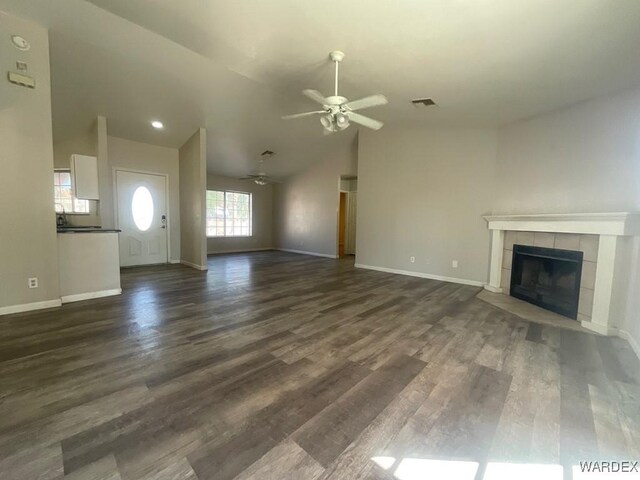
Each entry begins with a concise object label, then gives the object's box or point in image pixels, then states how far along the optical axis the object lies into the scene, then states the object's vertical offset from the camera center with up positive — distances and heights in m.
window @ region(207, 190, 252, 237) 8.60 +0.12
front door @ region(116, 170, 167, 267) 6.04 -0.05
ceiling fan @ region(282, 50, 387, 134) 2.89 +1.23
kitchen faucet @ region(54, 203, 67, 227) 5.29 -0.10
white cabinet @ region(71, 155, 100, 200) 3.90 +0.53
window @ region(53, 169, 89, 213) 5.53 +0.32
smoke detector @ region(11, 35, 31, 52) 2.99 +1.85
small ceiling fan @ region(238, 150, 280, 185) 7.42 +1.43
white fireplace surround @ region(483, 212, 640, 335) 2.89 -0.35
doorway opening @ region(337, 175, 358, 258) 8.89 -0.05
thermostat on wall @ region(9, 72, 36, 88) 2.99 +1.45
